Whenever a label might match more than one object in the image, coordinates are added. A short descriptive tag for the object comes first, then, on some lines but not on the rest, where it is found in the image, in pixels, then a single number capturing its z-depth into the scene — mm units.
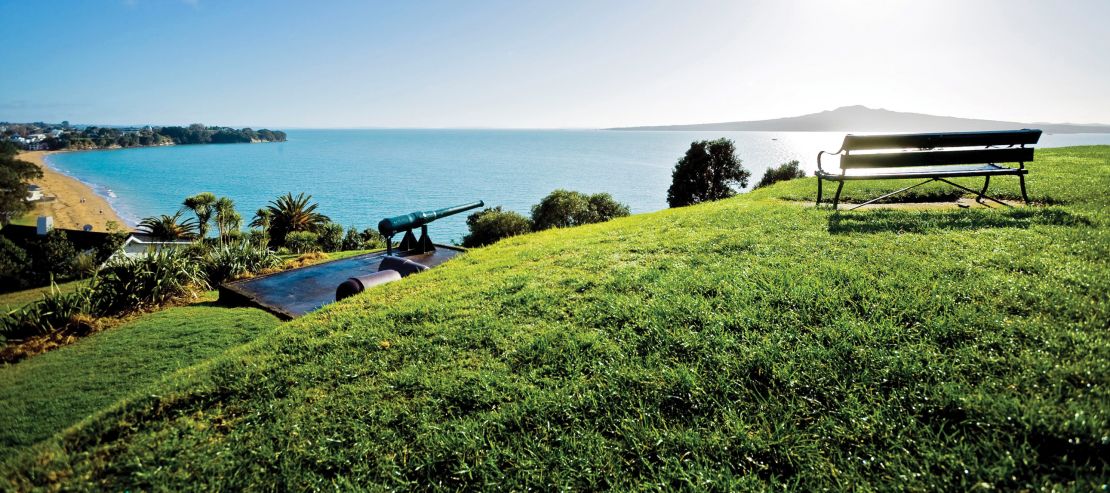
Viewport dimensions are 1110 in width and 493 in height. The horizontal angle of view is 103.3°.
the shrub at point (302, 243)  28344
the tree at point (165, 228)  29016
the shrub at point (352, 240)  33312
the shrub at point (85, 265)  17192
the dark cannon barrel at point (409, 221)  9953
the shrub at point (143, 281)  8766
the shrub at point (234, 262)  11789
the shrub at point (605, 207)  30947
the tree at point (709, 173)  42625
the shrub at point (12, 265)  18052
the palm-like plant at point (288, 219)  32188
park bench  7188
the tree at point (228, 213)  24866
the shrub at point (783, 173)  42503
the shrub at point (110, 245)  20875
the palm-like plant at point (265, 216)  29811
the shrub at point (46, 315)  7355
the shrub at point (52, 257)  19656
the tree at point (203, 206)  28062
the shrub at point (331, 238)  31125
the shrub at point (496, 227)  24844
